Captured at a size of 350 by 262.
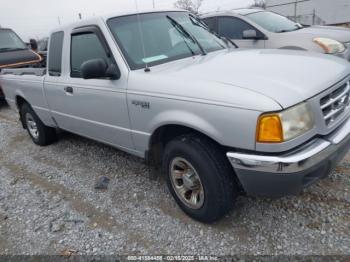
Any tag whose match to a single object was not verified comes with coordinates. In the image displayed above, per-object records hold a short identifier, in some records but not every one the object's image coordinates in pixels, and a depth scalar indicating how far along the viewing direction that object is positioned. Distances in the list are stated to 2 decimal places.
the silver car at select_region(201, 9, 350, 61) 5.63
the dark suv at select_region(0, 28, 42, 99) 8.56
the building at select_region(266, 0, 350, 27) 20.84
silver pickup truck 2.15
